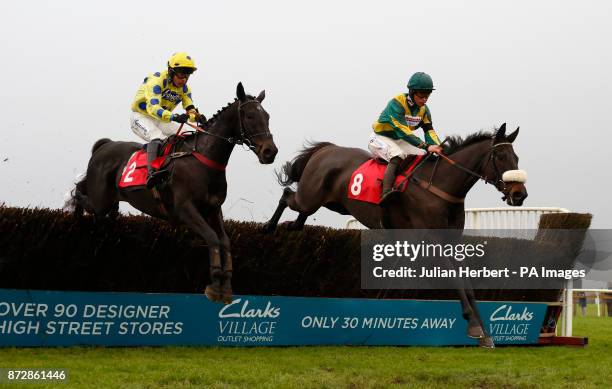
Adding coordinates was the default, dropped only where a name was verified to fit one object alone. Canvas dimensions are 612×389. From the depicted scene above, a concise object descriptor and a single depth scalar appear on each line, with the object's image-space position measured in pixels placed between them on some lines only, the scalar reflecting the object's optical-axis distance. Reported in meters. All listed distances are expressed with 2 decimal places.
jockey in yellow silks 7.40
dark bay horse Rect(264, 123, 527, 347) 7.10
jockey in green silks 8.02
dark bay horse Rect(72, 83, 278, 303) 6.71
